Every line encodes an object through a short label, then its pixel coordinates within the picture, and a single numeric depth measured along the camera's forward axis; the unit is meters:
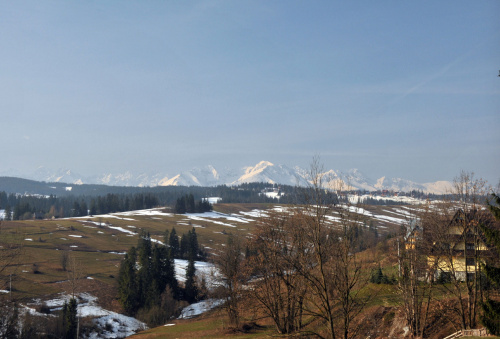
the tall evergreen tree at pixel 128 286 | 88.81
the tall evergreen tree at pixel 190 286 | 98.06
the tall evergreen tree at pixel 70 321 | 65.94
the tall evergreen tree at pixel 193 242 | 136.88
